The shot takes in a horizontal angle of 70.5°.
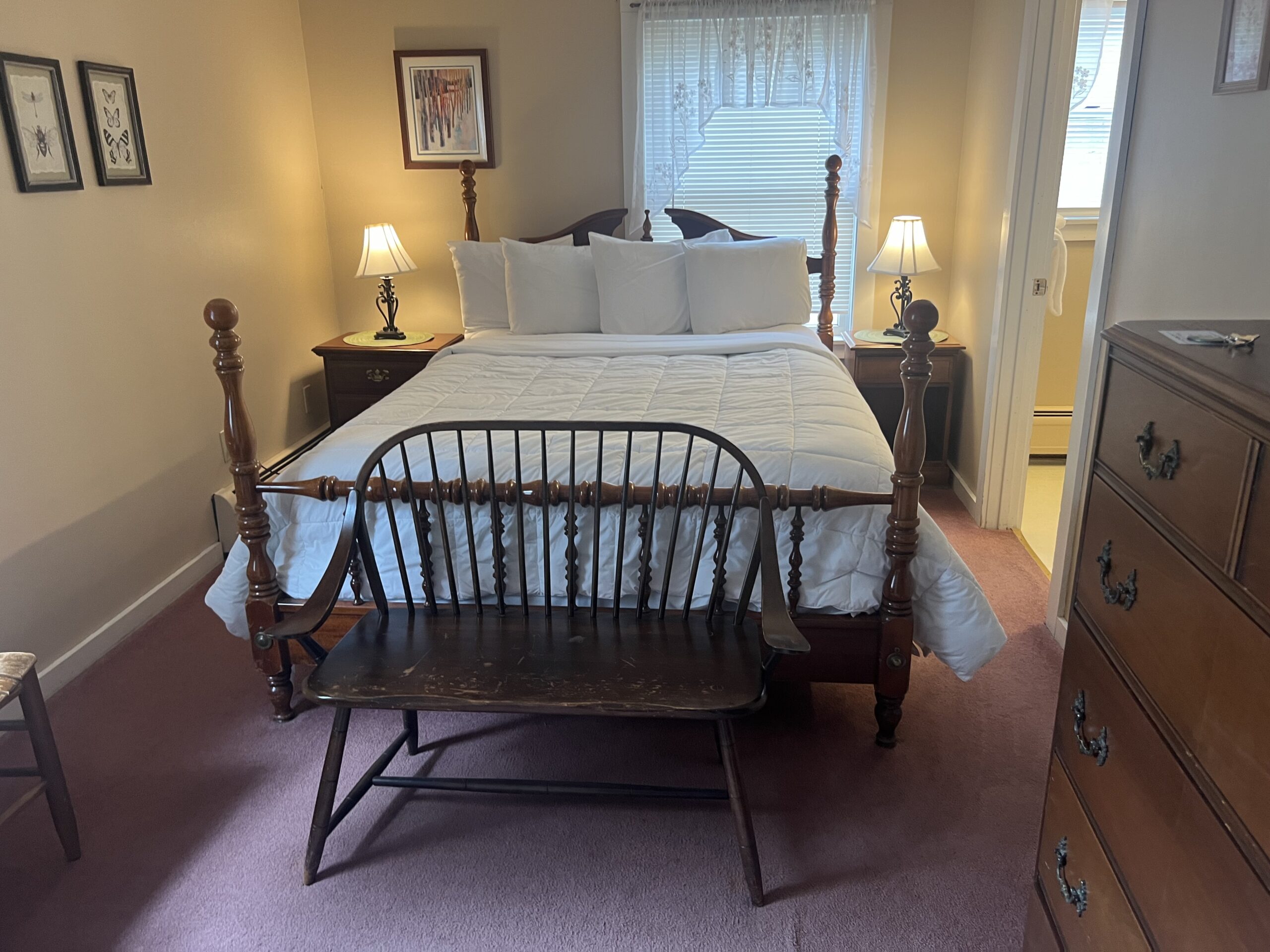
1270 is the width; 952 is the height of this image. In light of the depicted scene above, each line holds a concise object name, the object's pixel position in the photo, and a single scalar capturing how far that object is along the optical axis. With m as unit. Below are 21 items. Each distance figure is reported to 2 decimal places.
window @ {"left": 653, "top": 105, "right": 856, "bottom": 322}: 3.90
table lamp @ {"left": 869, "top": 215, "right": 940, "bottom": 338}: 3.70
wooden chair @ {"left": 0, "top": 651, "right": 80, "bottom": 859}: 1.71
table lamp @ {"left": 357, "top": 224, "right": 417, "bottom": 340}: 3.86
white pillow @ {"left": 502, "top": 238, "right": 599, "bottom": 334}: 3.64
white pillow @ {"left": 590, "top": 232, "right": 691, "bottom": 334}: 3.56
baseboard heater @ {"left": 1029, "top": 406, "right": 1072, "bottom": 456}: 4.30
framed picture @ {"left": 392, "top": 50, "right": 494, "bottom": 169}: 3.89
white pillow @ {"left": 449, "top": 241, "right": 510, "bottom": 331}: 3.81
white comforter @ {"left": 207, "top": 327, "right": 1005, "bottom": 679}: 2.05
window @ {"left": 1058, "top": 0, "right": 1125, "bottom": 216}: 3.71
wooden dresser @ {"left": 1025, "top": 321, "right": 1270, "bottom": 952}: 0.87
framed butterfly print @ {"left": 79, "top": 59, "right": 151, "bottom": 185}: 2.68
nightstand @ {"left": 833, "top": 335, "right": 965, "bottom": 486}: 3.75
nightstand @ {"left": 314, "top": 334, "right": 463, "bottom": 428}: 3.82
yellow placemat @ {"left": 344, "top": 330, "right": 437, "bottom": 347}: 3.94
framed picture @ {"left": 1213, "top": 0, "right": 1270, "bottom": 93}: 1.62
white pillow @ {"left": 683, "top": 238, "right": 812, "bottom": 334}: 3.54
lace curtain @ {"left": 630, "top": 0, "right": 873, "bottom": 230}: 3.70
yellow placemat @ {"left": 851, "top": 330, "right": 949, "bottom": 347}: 3.83
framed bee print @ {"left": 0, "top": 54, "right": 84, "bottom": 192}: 2.38
